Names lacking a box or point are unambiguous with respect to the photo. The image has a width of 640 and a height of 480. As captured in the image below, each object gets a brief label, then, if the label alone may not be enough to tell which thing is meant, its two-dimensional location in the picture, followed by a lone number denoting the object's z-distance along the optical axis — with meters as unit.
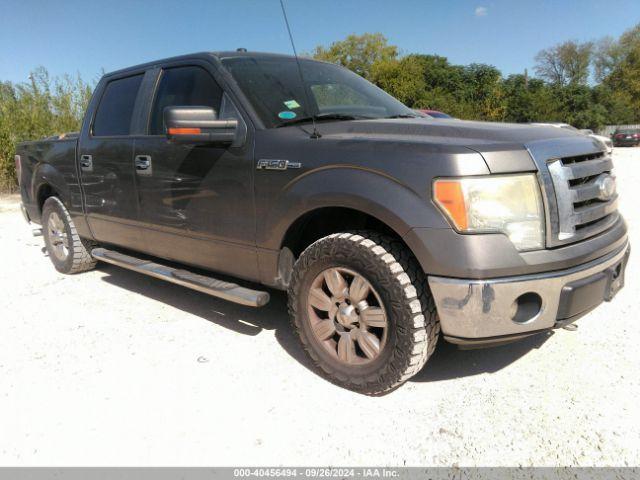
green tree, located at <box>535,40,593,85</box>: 58.12
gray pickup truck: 2.30
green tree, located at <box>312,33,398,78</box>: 60.50
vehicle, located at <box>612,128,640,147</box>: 34.12
